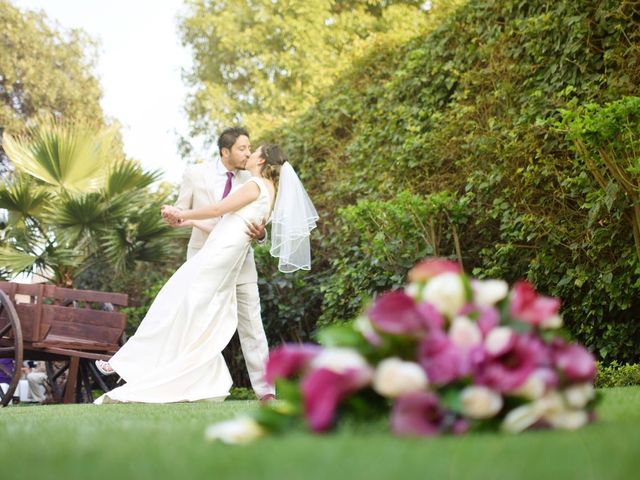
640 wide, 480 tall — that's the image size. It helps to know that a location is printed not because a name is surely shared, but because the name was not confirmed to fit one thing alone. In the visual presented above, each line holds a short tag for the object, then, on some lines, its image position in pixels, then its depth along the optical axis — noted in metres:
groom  6.83
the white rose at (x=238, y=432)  2.19
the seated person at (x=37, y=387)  11.66
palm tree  10.37
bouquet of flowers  2.18
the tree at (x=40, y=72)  25.59
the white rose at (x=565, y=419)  2.32
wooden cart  7.67
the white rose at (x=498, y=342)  2.22
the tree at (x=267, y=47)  21.47
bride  6.51
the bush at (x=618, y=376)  5.43
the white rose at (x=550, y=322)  2.36
